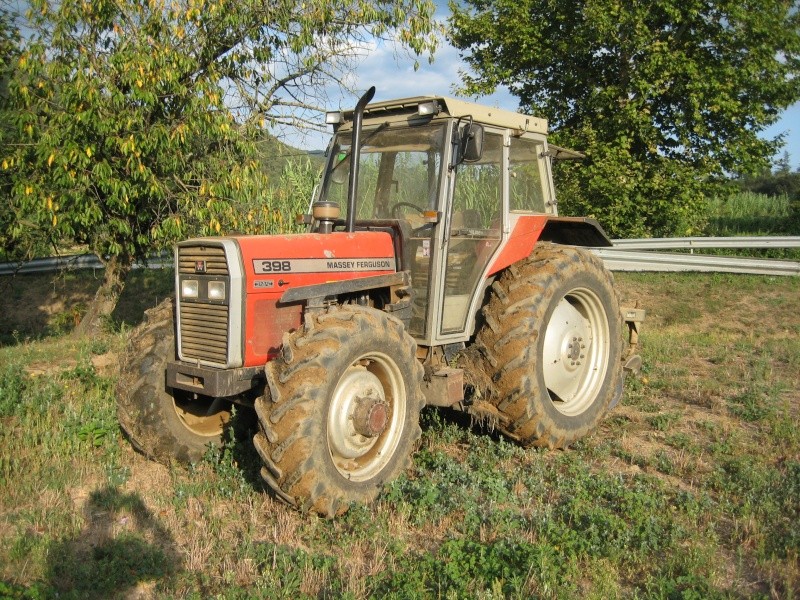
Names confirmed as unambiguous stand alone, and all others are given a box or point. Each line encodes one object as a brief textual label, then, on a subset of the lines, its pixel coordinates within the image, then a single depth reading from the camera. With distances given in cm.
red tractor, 404
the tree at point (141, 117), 696
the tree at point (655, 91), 1349
